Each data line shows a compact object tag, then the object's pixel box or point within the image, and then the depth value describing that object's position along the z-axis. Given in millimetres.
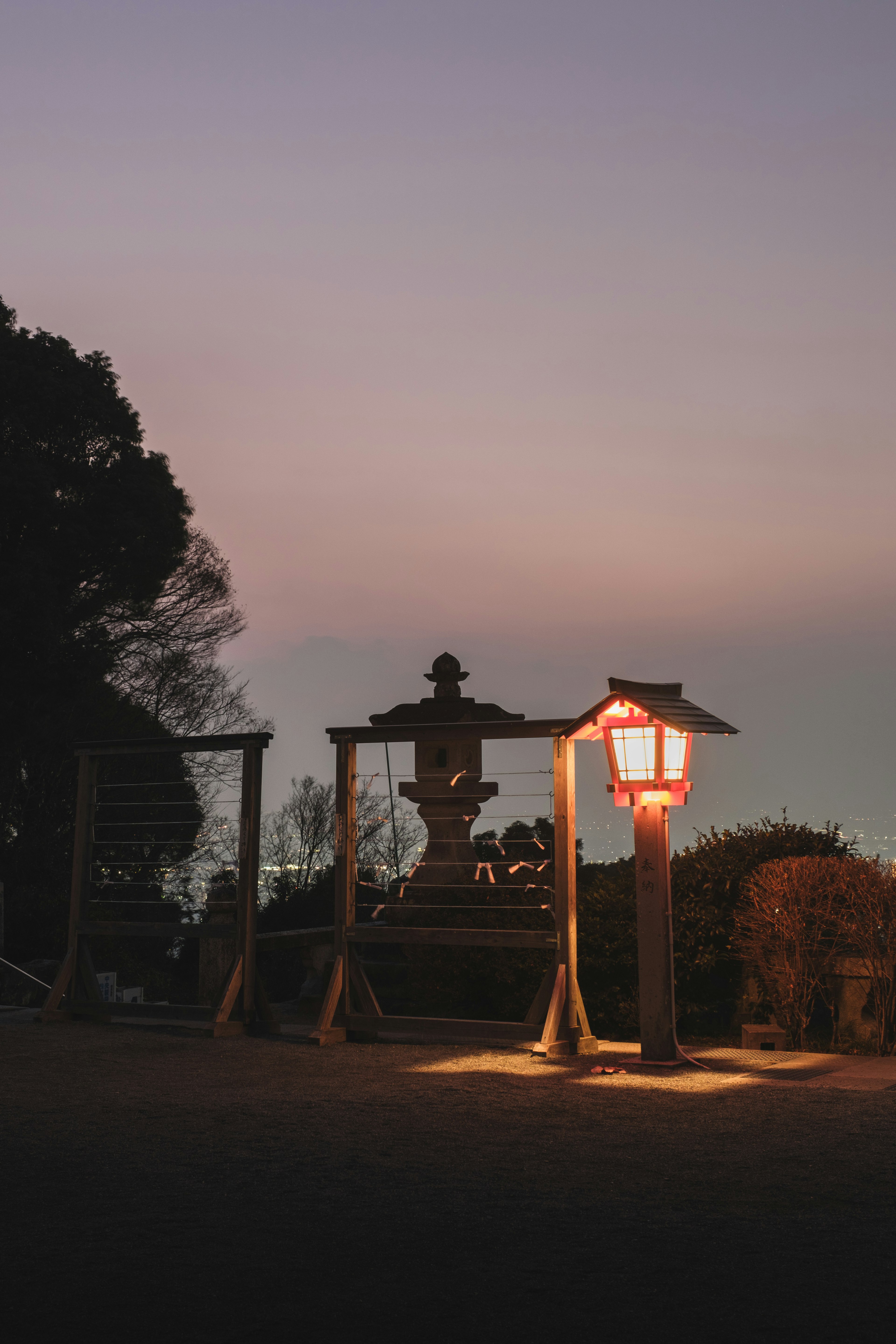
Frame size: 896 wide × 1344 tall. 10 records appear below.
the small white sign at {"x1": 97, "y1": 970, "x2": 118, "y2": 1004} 13180
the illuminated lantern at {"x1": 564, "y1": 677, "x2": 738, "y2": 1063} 7969
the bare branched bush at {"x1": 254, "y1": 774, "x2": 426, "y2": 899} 25062
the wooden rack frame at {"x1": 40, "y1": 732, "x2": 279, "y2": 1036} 9430
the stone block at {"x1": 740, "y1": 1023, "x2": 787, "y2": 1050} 8531
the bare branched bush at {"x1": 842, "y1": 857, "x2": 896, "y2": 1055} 8188
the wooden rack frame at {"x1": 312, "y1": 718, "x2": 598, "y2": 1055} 8336
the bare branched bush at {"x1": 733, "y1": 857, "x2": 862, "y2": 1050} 8445
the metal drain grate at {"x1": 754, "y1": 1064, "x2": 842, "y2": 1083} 7254
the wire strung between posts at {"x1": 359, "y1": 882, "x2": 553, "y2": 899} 8937
